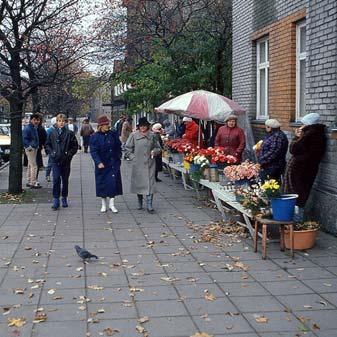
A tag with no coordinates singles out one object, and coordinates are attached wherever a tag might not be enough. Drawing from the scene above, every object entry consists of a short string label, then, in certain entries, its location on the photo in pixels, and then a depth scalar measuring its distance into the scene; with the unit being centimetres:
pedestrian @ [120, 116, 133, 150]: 2359
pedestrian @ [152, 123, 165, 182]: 1567
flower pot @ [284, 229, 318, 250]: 762
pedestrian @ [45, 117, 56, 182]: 1546
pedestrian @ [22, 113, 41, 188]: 1455
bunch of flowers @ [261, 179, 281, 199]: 751
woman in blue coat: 1078
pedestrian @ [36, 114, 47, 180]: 1582
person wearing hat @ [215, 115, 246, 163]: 1199
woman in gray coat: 1098
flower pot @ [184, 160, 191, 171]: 1336
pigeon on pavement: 720
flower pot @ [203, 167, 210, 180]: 1168
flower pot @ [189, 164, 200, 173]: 1235
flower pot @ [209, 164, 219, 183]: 1152
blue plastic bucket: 739
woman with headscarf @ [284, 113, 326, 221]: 869
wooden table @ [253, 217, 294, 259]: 736
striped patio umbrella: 1300
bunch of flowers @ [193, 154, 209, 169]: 1170
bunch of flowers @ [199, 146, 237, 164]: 1142
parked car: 2480
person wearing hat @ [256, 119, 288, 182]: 974
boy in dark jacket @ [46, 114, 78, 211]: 1137
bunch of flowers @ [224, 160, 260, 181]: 925
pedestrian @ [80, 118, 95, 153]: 2817
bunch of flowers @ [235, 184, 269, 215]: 783
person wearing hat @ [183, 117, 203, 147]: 1575
